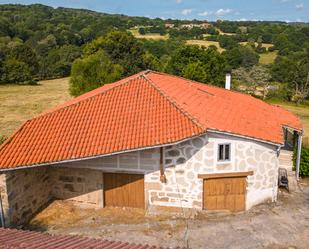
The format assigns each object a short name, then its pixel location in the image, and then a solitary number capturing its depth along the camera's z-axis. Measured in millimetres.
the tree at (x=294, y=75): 55469
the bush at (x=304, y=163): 20719
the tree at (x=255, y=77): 57219
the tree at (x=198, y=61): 52469
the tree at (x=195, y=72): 48294
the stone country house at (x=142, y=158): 14766
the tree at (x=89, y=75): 35406
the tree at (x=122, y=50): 52906
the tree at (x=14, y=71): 65312
